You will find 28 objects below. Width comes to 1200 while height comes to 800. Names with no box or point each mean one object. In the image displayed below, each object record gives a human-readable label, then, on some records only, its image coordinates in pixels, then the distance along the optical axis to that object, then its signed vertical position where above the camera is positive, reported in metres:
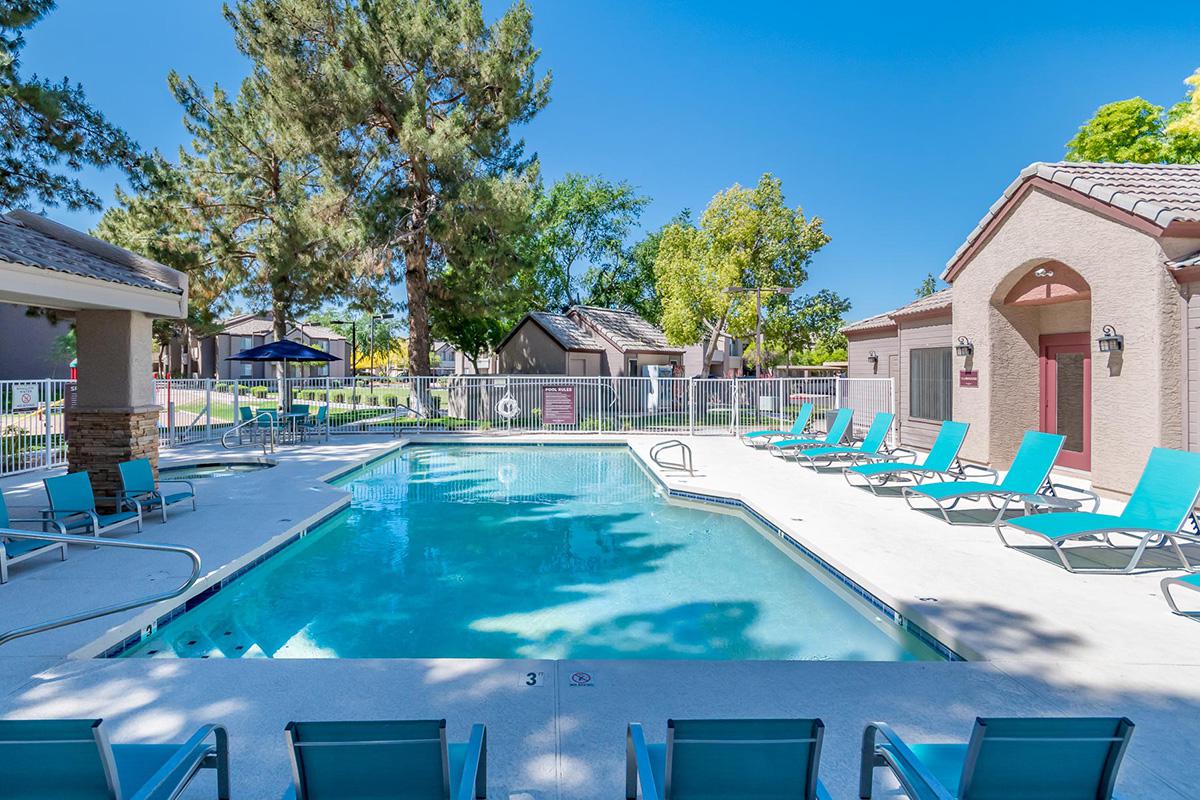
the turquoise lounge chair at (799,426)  14.89 -0.78
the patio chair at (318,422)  17.80 -0.80
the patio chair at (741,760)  1.95 -1.14
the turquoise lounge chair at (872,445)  11.65 -0.95
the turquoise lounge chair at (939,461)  9.39 -1.02
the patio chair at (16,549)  5.63 -1.40
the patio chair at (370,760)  1.88 -1.10
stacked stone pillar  8.55 -0.08
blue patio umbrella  16.76 +1.06
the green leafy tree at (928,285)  91.75 +15.33
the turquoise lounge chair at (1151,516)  5.70 -1.16
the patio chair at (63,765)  1.93 -1.15
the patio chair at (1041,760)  1.92 -1.13
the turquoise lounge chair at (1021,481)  7.54 -1.06
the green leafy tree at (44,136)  11.11 +4.78
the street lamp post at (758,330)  20.03 +2.05
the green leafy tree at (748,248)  24.06 +5.43
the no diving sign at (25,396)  11.73 -0.02
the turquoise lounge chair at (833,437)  13.35 -0.94
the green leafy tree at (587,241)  43.97 +10.50
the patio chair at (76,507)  6.82 -1.20
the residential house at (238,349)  48.83 +3.60
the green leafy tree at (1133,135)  25.34 +10.32
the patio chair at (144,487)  7.82 -1.14
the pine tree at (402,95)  19.95 +9.57
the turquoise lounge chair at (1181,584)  4.49 -1.35
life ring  20.95 -0.45
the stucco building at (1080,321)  7.92 +1.10
